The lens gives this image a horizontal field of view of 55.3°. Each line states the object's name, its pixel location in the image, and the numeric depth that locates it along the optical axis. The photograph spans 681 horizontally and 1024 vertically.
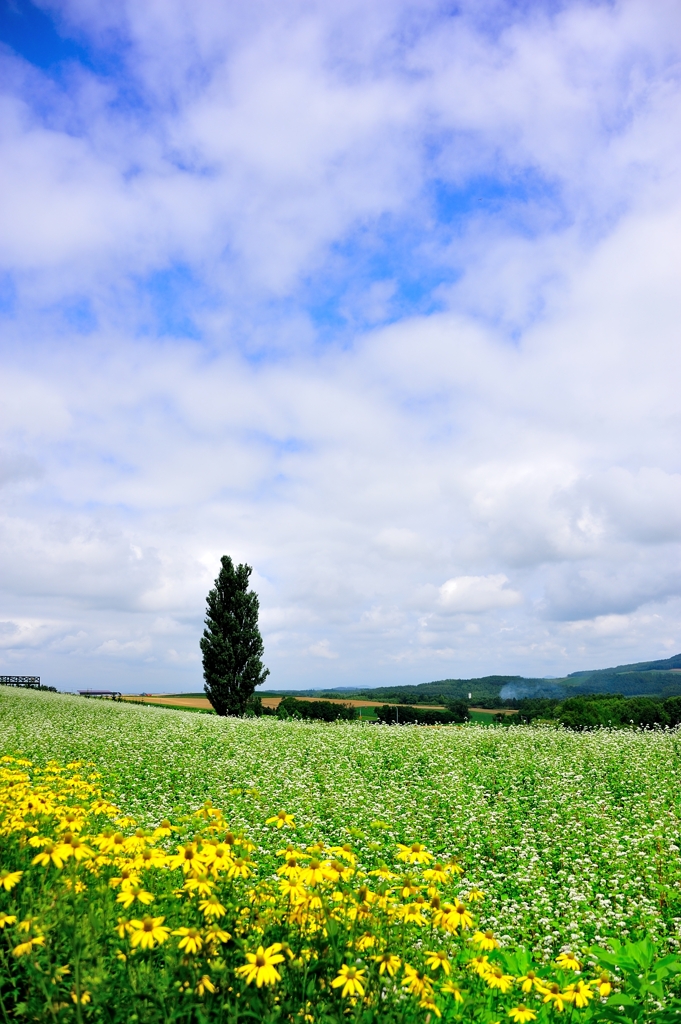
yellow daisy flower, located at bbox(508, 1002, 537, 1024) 3.32
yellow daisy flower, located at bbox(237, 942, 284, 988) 2.92
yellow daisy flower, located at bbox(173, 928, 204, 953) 3.02
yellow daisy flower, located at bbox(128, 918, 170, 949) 3.04
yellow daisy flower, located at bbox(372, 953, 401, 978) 3.12
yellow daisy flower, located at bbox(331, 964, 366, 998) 2.92
